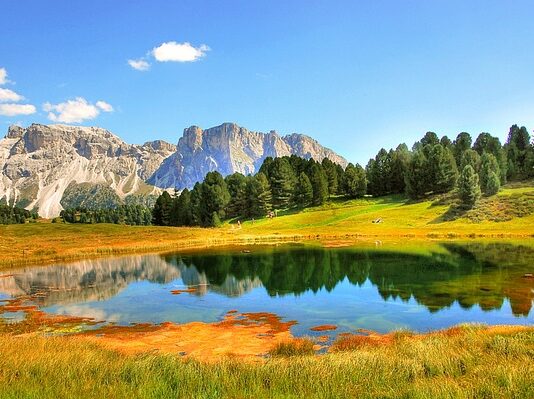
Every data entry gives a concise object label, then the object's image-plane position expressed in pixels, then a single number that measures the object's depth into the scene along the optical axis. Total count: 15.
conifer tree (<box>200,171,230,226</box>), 139.48
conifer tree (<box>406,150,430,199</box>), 121.12
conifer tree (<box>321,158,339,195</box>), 142.50
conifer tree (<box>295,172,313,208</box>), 132.38
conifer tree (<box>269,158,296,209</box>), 141.12
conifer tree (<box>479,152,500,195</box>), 100.31
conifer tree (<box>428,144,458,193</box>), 119.00
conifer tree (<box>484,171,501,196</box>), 99.56
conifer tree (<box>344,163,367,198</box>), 136.88
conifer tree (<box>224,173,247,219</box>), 139.62
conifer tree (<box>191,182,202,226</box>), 144.25
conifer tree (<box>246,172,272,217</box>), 134.00
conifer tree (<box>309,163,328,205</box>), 132.50
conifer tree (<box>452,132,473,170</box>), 147.86
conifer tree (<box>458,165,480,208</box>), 92.88
